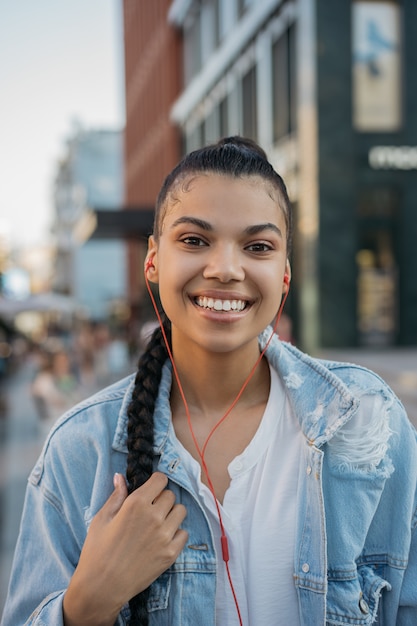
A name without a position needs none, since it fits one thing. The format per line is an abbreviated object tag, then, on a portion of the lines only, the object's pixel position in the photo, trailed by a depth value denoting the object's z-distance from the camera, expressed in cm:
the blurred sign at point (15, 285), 2446
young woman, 156
